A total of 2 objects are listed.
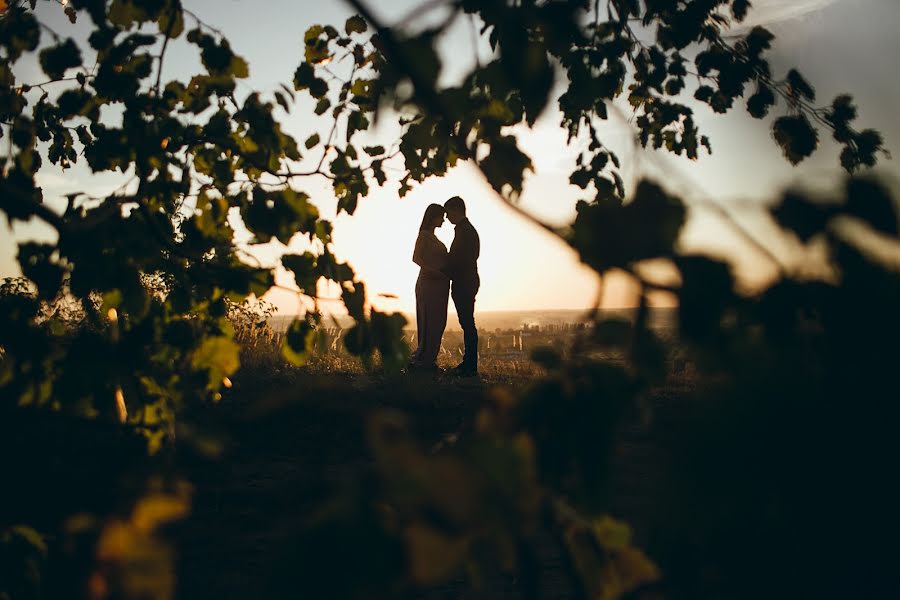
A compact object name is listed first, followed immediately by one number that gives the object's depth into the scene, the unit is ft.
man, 24.89
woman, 25.57
